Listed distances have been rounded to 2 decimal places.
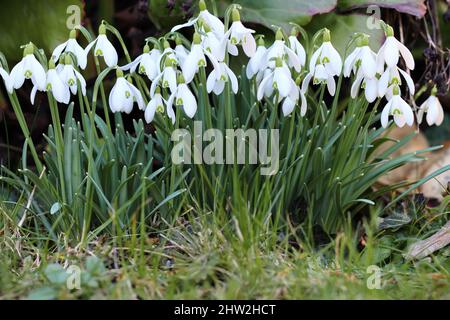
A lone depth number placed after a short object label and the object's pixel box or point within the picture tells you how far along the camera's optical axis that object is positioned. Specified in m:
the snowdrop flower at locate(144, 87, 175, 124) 3.76
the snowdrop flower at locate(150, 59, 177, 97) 3.61
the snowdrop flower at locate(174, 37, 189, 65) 3.77
